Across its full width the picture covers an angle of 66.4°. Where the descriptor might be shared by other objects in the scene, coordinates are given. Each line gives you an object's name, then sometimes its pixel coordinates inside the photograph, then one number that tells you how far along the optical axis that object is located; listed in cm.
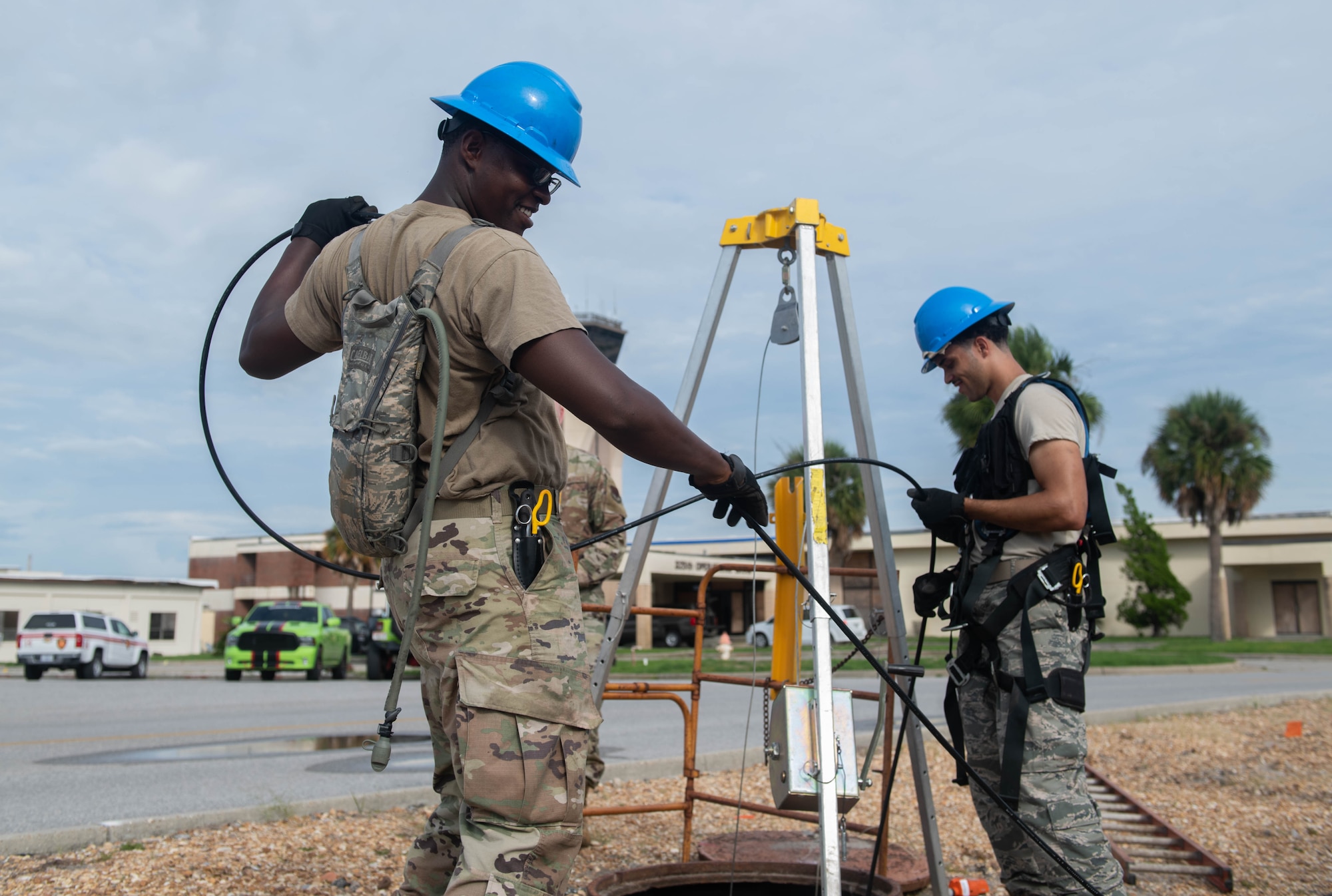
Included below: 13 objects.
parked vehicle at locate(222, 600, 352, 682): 2014
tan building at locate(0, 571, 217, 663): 3841
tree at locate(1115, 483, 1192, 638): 4059
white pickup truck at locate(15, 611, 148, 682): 2092
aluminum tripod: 307
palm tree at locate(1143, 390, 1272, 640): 4094
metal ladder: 433
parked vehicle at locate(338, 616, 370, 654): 3381
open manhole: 340
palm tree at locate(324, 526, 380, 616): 4278
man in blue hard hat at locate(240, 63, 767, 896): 200
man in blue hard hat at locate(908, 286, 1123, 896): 299
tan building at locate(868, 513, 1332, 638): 4441
